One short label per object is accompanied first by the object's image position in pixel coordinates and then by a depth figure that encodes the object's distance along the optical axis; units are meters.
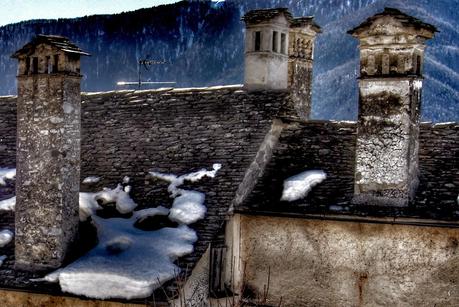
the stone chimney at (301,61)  19.08
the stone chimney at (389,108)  14.10
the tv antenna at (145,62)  20.97
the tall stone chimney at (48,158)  14.22
